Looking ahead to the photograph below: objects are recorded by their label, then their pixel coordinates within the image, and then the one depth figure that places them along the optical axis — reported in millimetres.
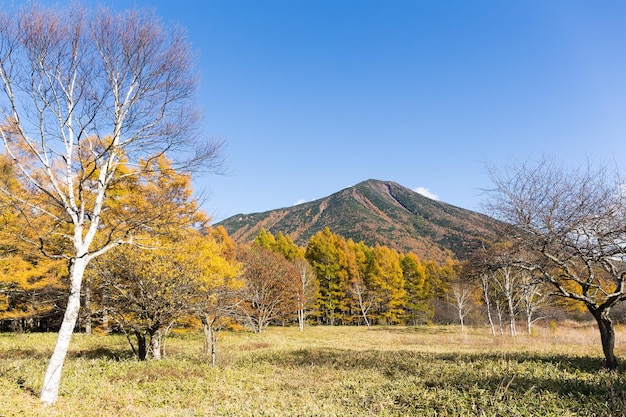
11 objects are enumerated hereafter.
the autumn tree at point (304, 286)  36125
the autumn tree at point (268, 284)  32031
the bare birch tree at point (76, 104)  6706
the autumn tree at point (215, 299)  13352
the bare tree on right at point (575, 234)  9008
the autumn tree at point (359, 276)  45062
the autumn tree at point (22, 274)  16844
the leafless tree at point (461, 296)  34844
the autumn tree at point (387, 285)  45312
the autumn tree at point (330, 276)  46406
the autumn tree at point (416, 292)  47719
